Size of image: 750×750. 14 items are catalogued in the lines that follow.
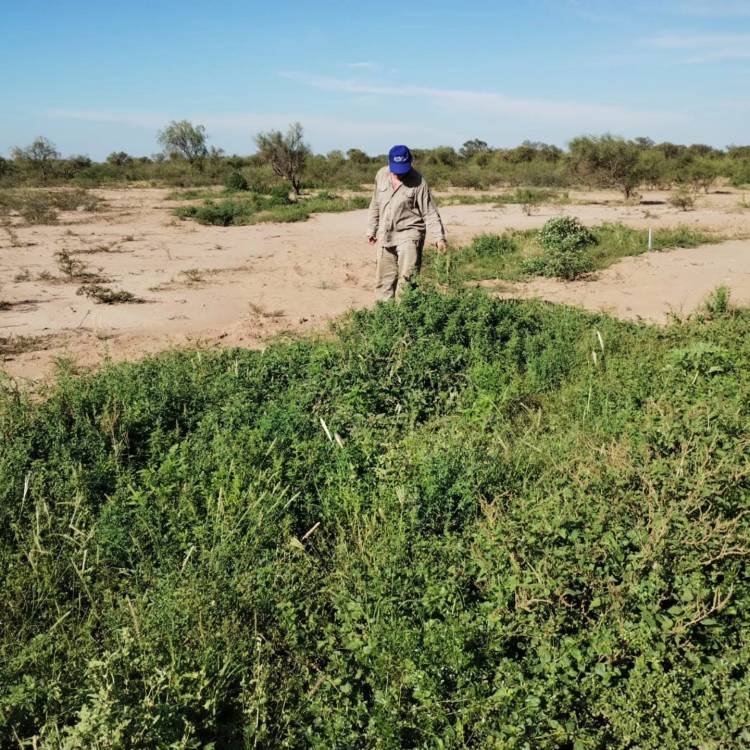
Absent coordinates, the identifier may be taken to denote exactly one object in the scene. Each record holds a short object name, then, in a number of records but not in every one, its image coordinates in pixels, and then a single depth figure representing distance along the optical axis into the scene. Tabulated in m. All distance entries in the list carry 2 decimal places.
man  7.27
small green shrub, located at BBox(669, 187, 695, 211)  19.23
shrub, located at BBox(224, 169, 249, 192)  28.12
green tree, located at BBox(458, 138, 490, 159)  45.94
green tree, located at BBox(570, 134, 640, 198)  23.39
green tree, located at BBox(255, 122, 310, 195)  26.53
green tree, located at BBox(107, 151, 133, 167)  48.96
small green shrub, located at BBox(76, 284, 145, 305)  8.95
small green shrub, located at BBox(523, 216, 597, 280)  10.34
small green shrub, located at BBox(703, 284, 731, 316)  7.73
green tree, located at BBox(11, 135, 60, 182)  36.46
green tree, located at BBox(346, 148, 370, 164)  46.06
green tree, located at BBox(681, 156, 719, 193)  25.56
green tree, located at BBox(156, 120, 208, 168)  46.97
